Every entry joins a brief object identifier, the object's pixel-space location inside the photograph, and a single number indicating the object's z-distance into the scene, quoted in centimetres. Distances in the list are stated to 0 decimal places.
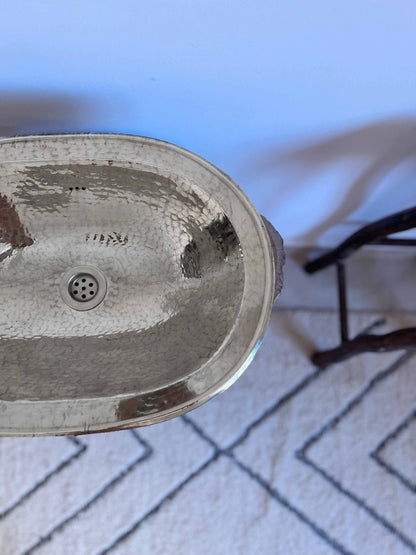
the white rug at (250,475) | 100
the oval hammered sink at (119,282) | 48
